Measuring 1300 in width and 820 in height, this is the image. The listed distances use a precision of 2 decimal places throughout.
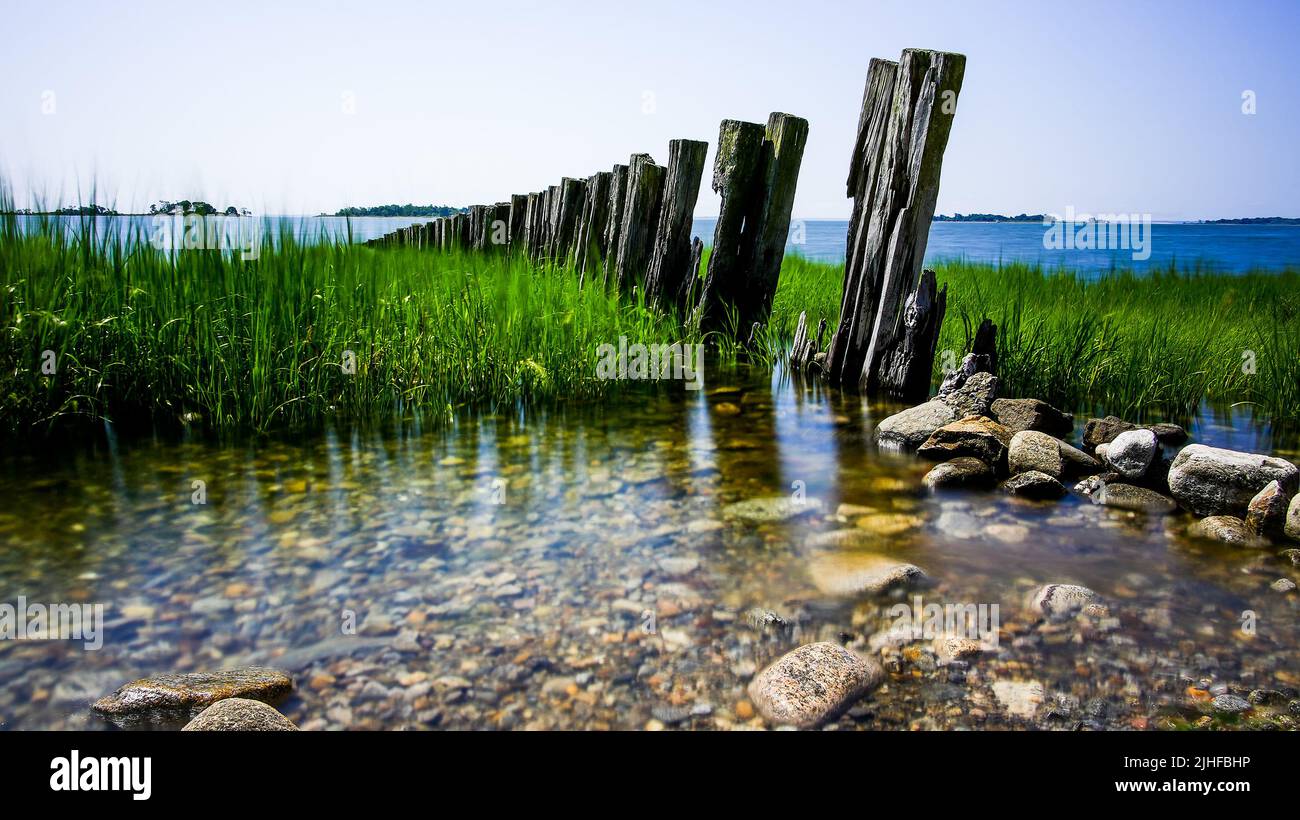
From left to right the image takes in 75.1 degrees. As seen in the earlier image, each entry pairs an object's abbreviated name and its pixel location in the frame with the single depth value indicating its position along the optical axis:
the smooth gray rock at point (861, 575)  3.14
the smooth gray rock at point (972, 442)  4.57
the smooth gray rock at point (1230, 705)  2.36
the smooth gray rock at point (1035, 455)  4.43
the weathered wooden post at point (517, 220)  11.98
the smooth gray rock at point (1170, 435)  4.88
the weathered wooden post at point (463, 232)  13.50
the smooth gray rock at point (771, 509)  3.93
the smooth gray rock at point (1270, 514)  3.62
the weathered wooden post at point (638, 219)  7.74
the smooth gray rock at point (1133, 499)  4.00
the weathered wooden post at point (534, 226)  11.01
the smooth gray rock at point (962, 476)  4.37
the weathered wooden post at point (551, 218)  9.95
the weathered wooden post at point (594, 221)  8.67
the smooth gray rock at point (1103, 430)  4.71
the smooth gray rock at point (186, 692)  2.34
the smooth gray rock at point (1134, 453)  4.21
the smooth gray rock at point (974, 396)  5.16
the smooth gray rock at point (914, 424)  5.03
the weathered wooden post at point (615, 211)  8.21
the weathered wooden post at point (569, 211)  9.45
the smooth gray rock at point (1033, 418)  4.97
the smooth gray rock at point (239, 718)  2.14
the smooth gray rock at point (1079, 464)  4.47
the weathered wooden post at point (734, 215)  7.00
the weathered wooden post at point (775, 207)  6.96
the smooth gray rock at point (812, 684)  2.34
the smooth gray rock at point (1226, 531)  3.58
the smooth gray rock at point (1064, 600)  2.94
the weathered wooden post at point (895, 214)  5.53
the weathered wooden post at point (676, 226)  7.45
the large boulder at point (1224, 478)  3.78
